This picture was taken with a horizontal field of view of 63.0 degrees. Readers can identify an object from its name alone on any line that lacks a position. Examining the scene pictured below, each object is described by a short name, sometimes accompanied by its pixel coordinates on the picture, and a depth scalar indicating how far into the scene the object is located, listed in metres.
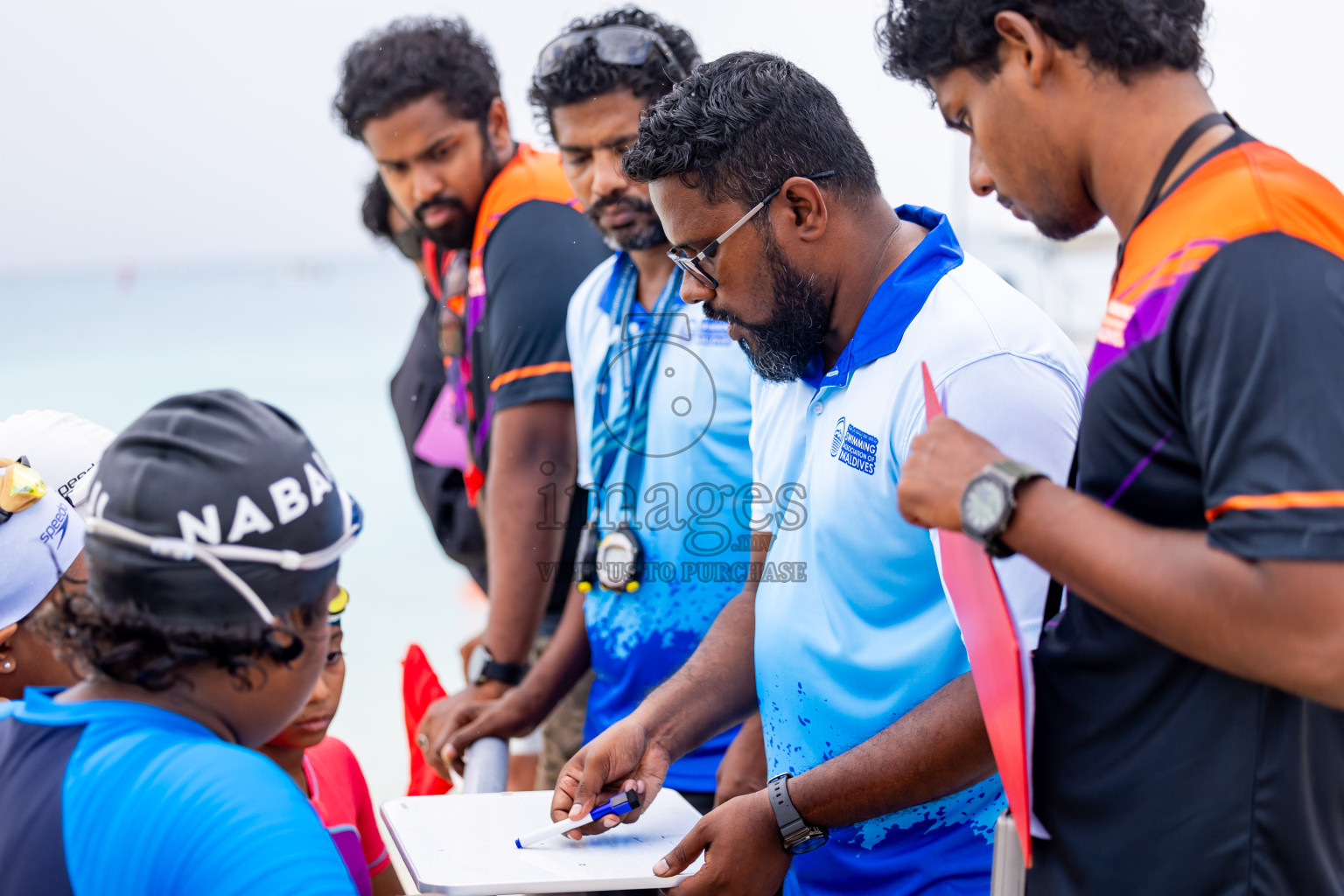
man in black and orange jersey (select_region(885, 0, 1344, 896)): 0.90
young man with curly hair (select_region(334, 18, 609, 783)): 2.56
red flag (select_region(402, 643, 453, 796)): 2.43
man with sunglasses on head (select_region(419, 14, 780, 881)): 2.12
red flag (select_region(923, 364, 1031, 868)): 1.12
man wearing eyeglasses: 1.42
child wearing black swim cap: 0.98
